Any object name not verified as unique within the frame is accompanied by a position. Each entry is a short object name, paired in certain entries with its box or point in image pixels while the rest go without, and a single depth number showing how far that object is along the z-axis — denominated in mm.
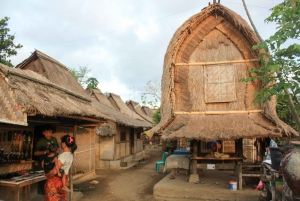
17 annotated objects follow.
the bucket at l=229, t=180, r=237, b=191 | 7480
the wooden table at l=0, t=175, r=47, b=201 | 4988
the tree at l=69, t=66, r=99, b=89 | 37784
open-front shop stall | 5480
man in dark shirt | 6285
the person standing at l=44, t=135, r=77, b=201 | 4805
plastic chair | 12561
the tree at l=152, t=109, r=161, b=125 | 22859
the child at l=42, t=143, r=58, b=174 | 4793
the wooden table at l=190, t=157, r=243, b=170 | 8266
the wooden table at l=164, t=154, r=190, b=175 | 8914
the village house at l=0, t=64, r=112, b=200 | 4902
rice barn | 8188
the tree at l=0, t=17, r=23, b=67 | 17812
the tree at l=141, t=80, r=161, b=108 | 30788
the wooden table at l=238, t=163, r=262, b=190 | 7574
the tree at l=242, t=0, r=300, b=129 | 4764
